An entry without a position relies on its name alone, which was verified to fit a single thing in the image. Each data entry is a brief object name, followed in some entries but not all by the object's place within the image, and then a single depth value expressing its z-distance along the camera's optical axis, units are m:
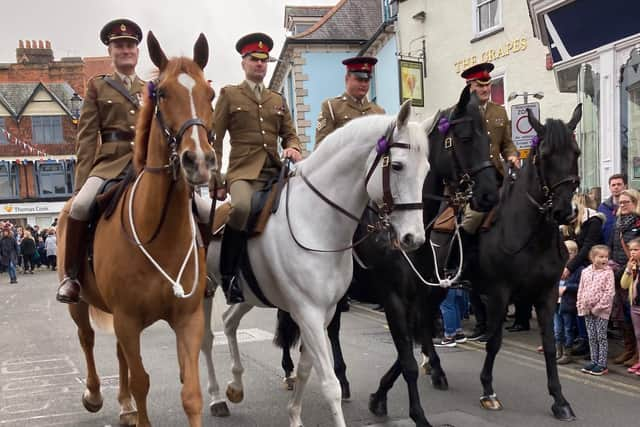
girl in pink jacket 6.26
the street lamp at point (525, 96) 10.55
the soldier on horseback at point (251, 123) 4.88
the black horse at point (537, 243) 5.04
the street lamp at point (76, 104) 22.69
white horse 3.65
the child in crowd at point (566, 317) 6.97
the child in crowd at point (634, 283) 6.06
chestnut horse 3.21
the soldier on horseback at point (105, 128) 4.26
